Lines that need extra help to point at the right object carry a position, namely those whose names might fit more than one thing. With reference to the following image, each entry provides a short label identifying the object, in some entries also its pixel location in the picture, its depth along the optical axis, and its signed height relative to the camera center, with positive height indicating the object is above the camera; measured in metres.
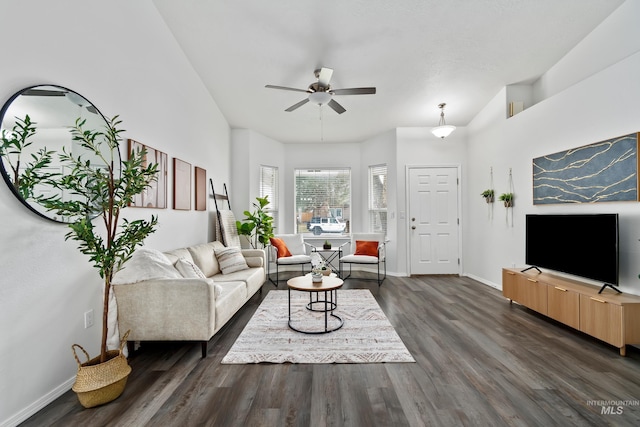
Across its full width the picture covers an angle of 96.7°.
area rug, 2.38 -1.22
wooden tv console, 2.36 -0.92
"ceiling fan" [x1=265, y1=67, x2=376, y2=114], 3.16 +1.40
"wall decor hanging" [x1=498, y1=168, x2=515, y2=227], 4.23 +0.21
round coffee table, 2.90 -0.79
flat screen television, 2.69 -0.36
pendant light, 4.64 +1.33
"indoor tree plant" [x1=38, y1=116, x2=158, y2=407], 1.69 +0.03
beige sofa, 2.31 -0.75
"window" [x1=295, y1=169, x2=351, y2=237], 6.32 +0.30
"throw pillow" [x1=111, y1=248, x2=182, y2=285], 2.30 -0.48
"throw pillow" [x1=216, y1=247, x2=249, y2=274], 3.90 -0.68
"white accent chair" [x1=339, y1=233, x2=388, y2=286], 5.04 -0.82
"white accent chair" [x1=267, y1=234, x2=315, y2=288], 5.02 -0.77
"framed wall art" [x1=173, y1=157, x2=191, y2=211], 3.48 +0.35
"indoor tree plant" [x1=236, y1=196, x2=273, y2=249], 5.05 -0.27
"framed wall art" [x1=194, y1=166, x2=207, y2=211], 4.11 +0.36
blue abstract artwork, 2.68 +0.40
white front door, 5.50 -0.21
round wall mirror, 1.63 +0.47
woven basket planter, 1.73 -1.05
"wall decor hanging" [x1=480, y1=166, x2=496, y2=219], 4.67 +0.26
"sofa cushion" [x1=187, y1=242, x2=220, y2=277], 3.51 -0.60
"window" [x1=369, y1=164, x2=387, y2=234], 5.94 +0.26
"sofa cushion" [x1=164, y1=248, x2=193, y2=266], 2.90 -0.47
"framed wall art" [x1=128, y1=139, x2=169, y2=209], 2.74 +0.29
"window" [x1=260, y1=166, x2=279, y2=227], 6.01 +0.52
